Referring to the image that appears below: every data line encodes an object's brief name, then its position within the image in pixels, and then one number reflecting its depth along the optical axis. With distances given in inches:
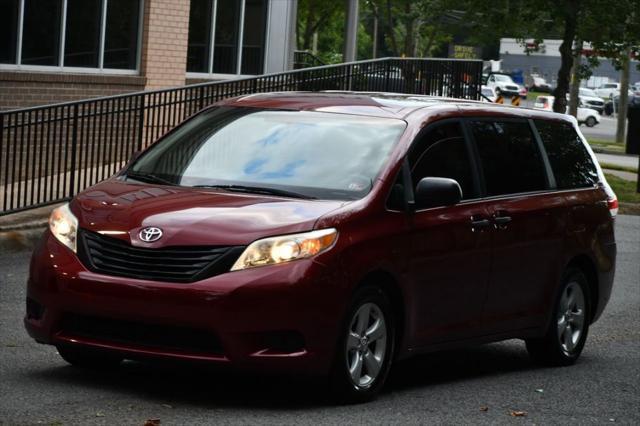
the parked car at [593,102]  3755.9
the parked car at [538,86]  4665.8
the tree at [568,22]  1162.6
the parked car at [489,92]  3125.0
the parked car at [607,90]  4626.0
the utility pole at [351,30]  1134.4
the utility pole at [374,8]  2514.6
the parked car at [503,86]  3818.9
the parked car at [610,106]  4015.8
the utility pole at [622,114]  2458.2
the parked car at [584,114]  3156.3
